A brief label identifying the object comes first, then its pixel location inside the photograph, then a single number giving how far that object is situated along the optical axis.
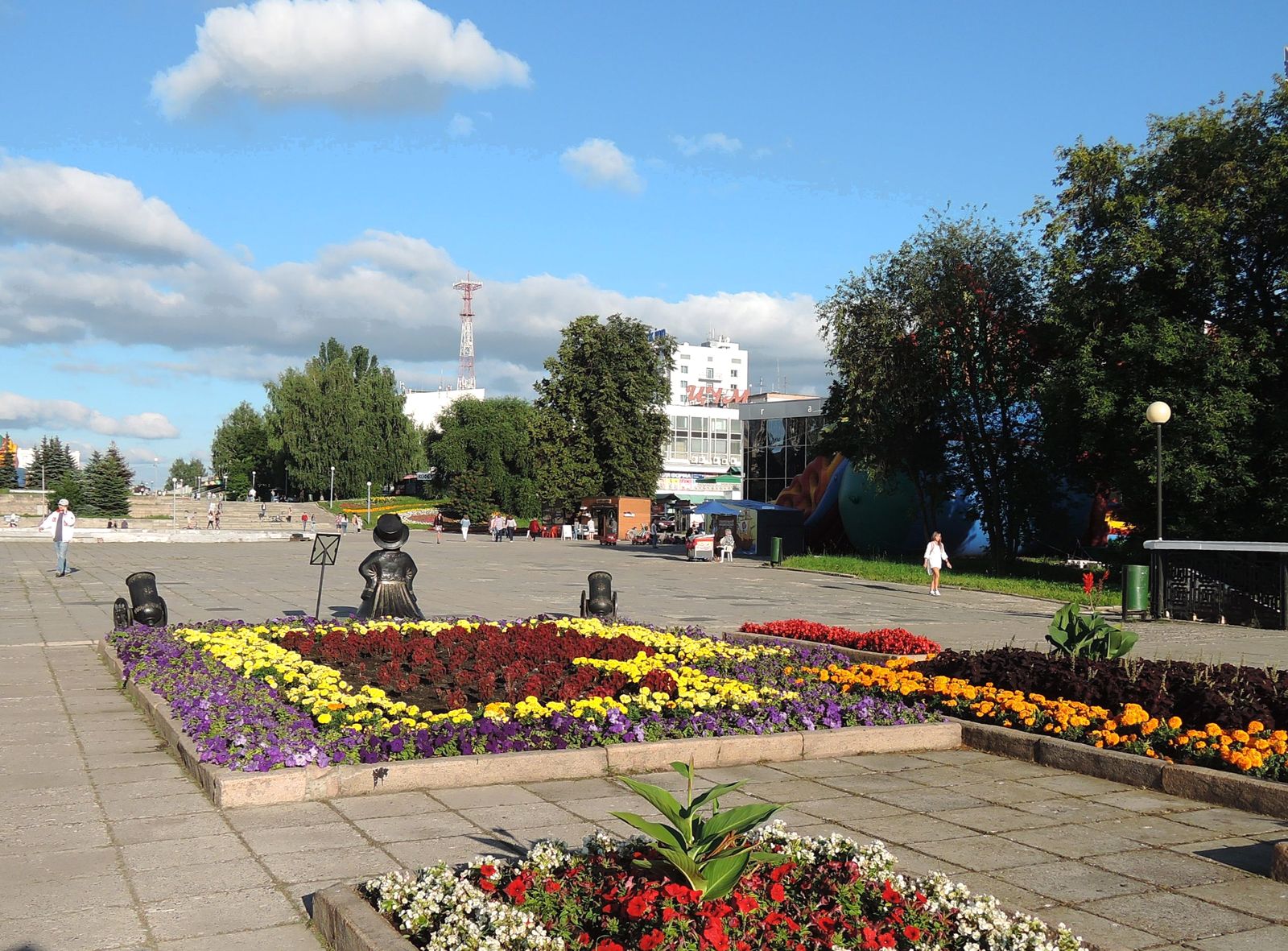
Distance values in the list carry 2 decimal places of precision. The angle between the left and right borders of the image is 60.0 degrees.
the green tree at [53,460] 121.00
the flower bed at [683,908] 3.56
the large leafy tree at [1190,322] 24.33
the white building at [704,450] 94.75
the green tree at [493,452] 79.94
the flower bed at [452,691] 6.84
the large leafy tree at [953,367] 32.44
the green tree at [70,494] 79.54
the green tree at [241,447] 110.56
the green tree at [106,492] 79.19
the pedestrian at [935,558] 24.06
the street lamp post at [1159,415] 19.54
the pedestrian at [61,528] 26.28
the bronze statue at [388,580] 12.79
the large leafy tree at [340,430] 82.06
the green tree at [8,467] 110.88
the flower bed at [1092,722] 6.72
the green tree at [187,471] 186.27
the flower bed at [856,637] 11.59
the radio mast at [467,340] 126.00
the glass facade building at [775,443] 62.12
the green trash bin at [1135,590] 19.47
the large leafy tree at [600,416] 60.53
